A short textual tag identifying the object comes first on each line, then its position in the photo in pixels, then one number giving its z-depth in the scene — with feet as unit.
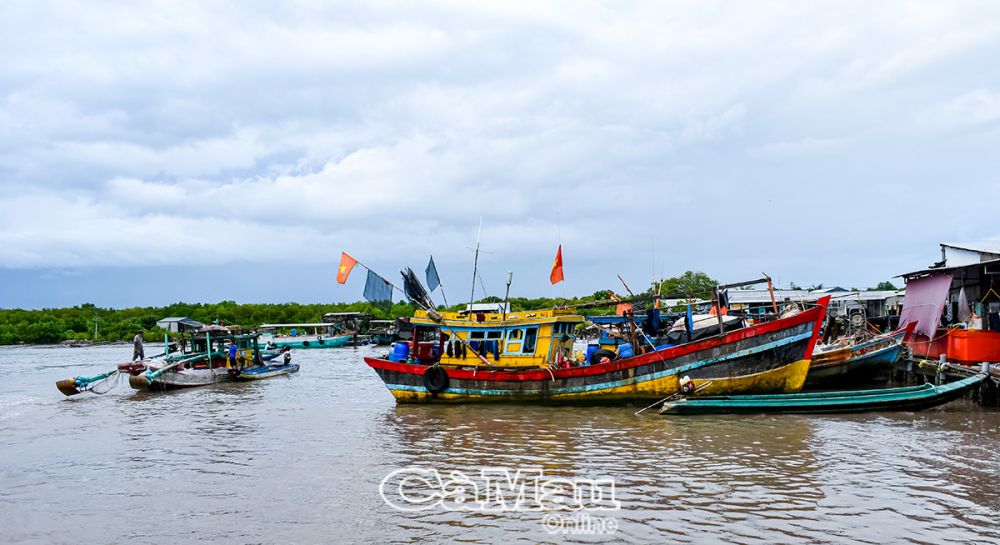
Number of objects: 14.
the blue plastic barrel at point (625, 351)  62.64
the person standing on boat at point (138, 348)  101.33
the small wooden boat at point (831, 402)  51.24
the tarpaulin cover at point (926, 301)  65.26
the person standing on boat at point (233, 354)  97.91
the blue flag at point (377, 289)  67.67
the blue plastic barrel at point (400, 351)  69.05
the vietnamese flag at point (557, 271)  68.75
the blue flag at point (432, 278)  69.36
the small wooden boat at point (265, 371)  97.56
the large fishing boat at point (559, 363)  55.67
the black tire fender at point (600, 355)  63.62
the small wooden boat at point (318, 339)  190.70
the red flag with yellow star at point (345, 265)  65.82
